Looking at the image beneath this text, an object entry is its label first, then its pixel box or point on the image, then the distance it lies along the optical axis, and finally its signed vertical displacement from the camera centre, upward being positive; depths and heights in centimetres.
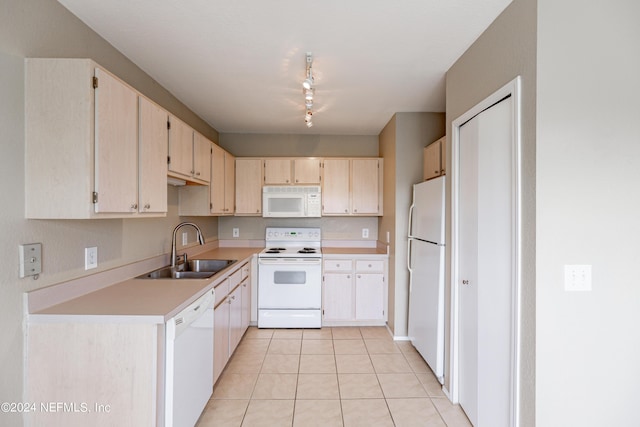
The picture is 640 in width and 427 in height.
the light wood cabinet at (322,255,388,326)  375 -92
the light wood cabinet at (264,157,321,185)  410 +60
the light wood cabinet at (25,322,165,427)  144 -75
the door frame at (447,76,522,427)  151 -13
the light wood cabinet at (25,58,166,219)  144 +37
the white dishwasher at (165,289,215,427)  155 -86
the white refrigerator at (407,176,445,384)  250 -50
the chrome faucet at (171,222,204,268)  276 -34
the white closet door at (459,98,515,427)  164 -29
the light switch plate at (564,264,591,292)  140 -28
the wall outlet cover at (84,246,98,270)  183 -26
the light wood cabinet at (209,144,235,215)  332 +40
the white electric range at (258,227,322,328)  367 -91
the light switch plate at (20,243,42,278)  142 -22
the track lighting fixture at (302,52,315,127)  217 +101
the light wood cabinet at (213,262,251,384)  240 -92
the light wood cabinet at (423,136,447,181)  283 +57
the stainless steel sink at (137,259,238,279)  253 -50
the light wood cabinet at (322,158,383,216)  408 +40
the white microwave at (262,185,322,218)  404 +21
